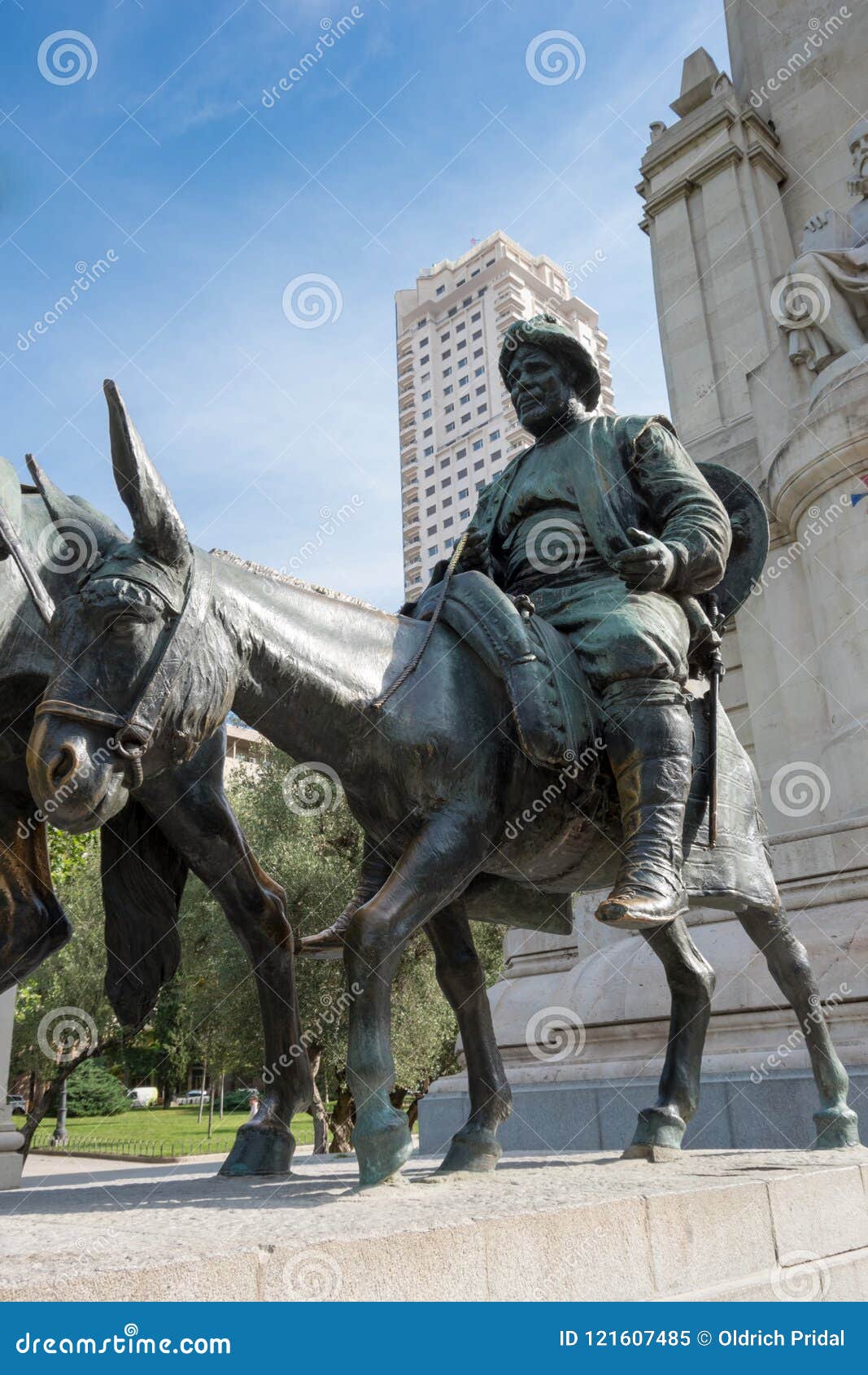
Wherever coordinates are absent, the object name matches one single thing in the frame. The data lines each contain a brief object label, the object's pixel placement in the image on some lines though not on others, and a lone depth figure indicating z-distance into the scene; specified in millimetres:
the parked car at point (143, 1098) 62219
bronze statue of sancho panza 3826
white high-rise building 81438
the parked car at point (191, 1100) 72419
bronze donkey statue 3029
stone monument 7453
